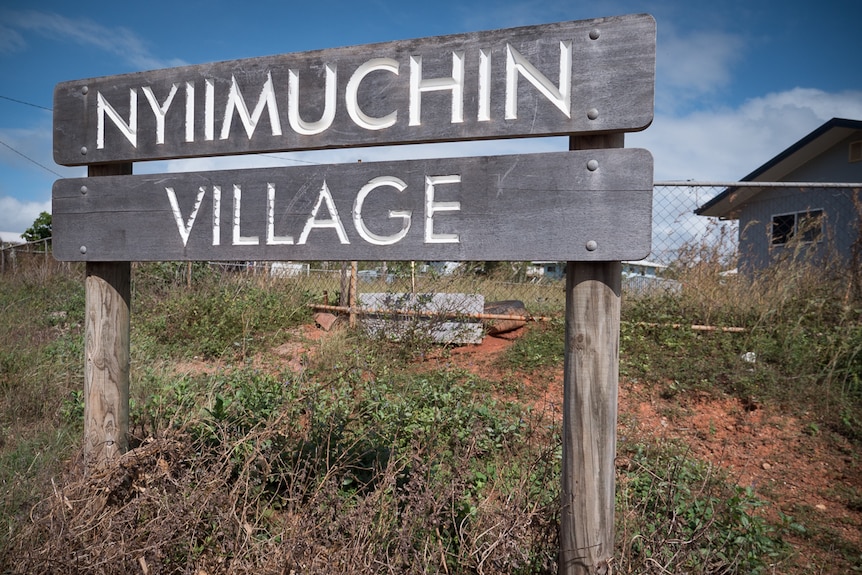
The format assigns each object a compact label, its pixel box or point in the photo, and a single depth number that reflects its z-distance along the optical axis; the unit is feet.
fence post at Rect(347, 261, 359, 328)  24.15
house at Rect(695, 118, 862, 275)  43.32
